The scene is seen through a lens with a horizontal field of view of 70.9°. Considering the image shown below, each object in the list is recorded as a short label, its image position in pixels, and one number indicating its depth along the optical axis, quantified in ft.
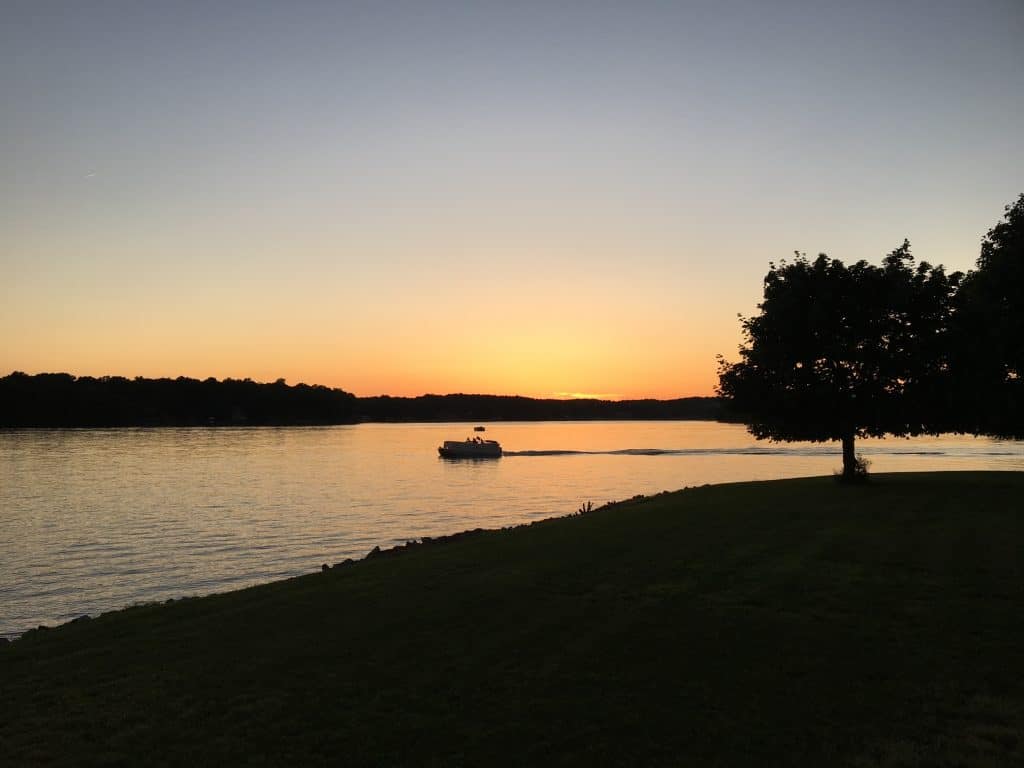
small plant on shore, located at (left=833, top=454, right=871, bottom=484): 132.92
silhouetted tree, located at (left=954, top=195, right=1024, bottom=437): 122.31
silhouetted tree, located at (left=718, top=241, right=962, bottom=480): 135.23
